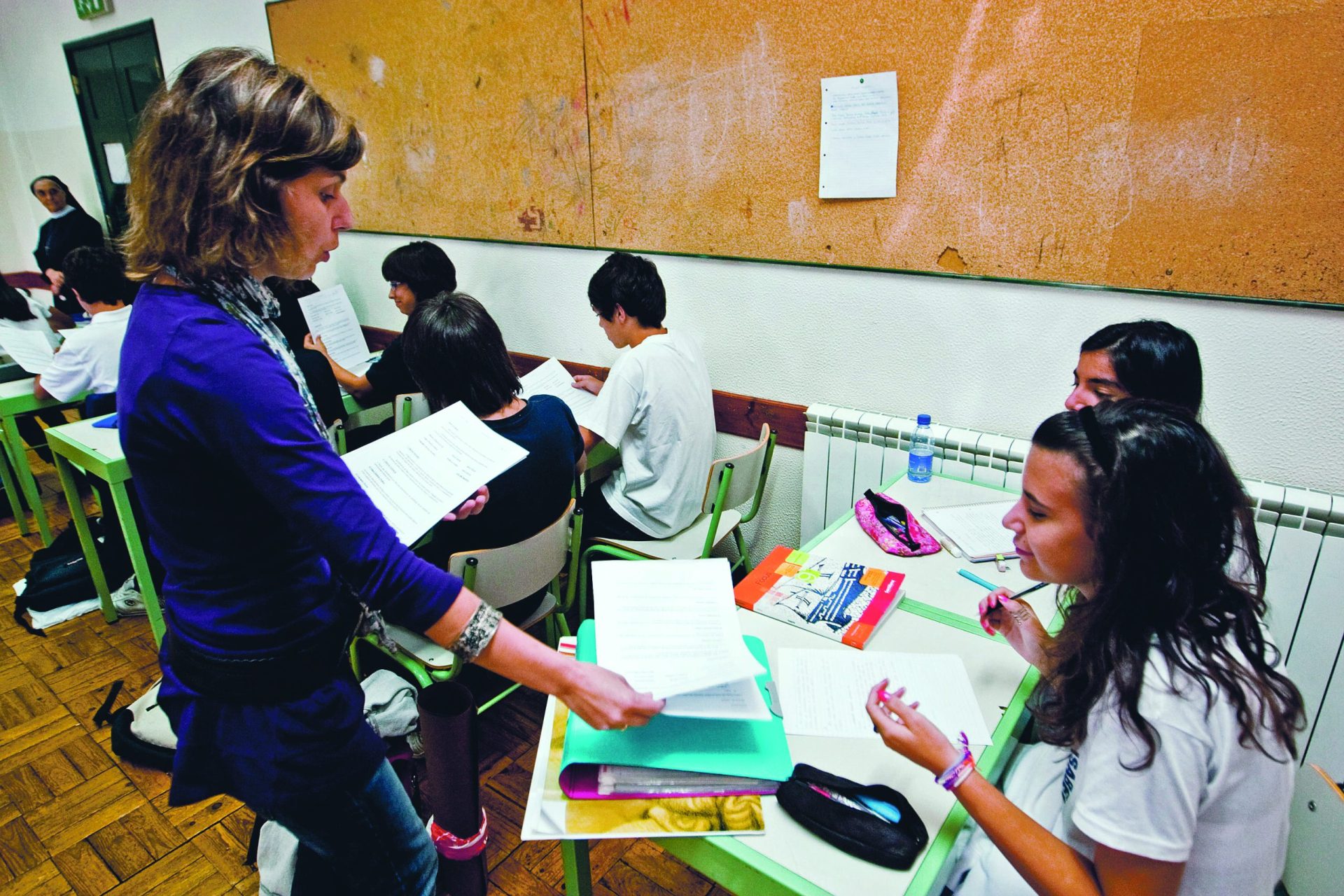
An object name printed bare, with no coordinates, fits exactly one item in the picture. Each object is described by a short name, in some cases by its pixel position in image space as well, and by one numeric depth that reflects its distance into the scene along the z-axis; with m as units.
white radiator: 1.59
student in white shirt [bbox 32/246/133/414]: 2.63
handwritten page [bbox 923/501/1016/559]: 1.58
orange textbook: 1.28
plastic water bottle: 1.98
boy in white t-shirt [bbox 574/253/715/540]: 2.21
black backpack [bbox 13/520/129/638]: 2.69
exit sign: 4.14
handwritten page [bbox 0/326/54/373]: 2.85
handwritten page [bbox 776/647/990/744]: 1.04
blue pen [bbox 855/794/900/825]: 0.87
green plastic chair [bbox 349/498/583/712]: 1.59
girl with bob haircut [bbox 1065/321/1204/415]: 1.41
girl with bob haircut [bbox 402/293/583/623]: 1.76
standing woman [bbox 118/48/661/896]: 0.77
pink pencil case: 1.58
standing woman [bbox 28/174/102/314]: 4.58
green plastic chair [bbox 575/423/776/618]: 2.05
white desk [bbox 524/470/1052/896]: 0.82
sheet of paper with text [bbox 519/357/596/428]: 2.50
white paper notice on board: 1.96
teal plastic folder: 0.88
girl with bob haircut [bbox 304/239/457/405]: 2.79
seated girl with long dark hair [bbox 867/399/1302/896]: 0.74
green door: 4.09
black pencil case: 0.83
